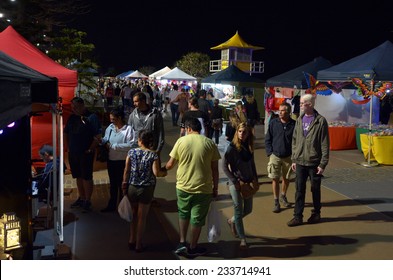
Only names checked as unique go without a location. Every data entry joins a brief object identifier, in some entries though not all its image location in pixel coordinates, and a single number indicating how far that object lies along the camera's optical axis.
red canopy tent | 8.72
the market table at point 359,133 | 13.00
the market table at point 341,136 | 13.73
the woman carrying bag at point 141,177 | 5.46
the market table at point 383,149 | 11.40
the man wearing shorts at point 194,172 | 5.31
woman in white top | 6.96
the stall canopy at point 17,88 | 2.85
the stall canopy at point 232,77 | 19.66
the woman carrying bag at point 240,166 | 5.78
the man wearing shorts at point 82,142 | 7.14
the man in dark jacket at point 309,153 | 6.66
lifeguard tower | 50.94
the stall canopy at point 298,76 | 17.30
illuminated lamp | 3.86
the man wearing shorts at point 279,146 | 7.34
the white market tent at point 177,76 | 27.99
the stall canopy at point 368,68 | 11.09
